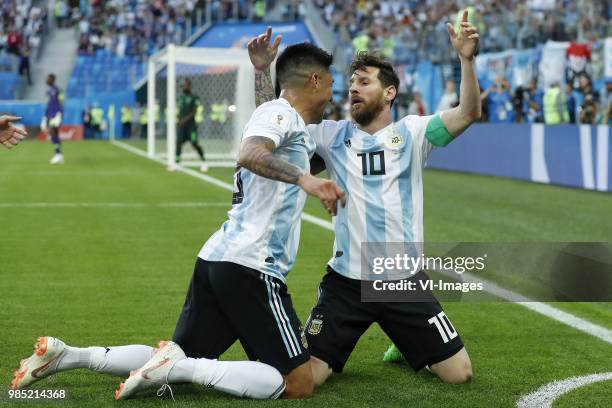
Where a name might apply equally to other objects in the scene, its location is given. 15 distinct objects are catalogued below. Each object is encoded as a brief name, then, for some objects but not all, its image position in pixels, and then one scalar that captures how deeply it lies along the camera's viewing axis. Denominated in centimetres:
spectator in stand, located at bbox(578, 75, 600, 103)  2183
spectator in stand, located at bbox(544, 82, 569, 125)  2273
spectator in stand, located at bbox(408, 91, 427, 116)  2847
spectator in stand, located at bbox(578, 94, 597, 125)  2117
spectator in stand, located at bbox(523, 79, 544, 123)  2416
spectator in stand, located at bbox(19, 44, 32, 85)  5181
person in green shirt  2461
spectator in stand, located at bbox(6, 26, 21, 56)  5197
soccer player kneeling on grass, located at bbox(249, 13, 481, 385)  551
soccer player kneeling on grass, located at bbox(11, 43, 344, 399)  491
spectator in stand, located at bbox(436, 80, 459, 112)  2594
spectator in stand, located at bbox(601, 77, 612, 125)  2056
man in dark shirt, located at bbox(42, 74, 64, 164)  2717
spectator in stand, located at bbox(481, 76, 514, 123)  2544
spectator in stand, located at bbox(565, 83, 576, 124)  2262
